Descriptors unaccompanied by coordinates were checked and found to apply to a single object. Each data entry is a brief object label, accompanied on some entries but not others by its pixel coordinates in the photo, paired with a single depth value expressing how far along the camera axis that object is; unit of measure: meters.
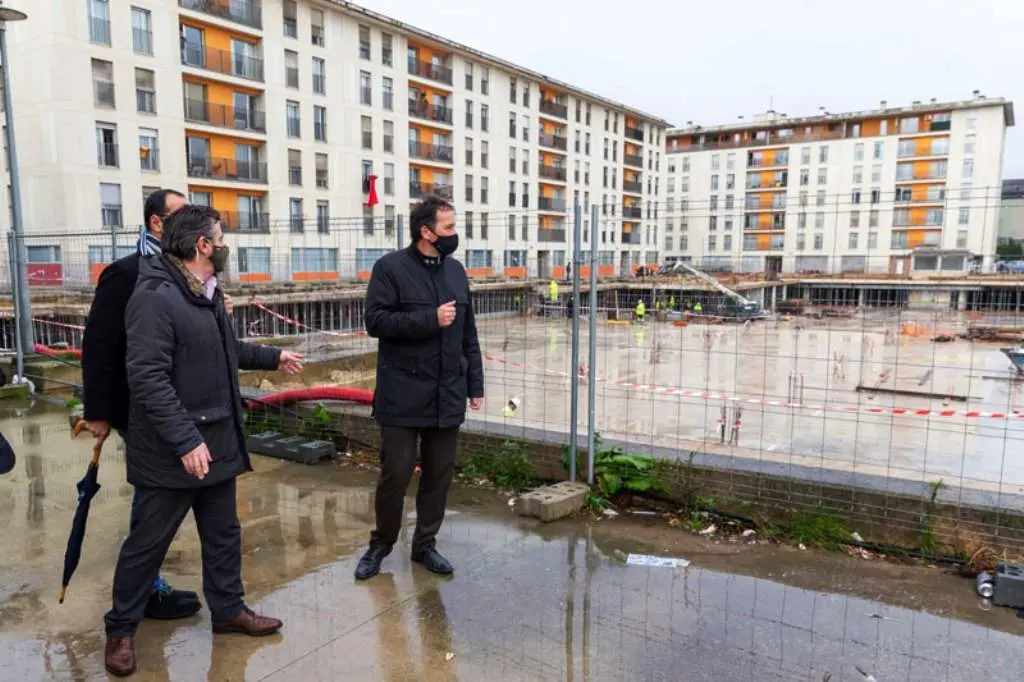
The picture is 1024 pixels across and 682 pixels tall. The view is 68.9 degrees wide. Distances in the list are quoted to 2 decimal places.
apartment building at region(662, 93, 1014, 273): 64.50
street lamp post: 9.12
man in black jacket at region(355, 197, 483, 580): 3.85
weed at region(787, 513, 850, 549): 4.45
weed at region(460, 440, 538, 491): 5.57
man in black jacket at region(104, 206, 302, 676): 2.87
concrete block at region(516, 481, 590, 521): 4.80
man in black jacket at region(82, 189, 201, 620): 3.11
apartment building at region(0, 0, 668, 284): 27.48
